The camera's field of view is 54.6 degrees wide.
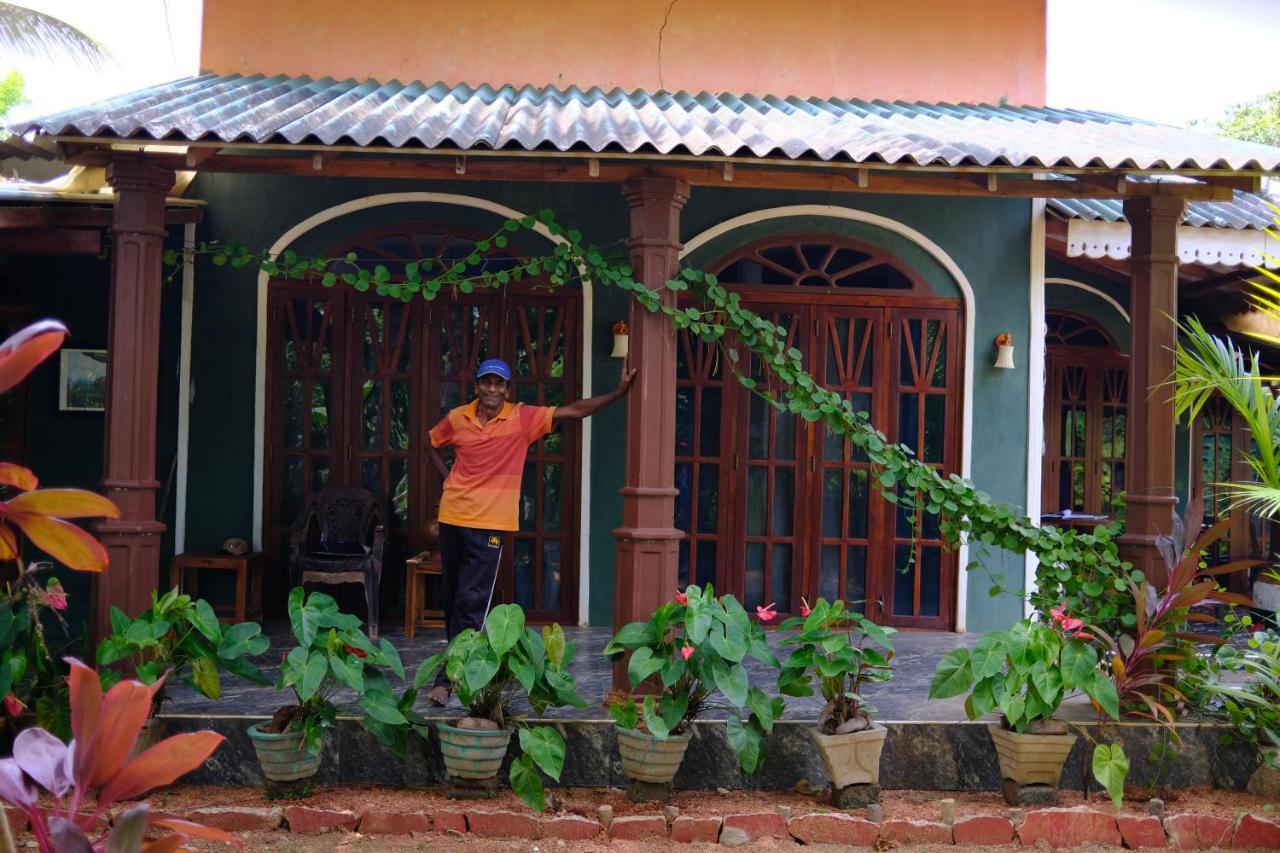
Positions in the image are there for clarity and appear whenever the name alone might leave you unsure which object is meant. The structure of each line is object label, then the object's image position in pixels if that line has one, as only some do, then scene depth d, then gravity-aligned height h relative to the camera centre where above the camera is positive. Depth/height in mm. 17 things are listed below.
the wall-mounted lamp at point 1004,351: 8180 +748
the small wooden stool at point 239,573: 7648 -777
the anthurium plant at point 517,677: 5293 -961
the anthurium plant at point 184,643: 5301 -838
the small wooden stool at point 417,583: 7773 -821
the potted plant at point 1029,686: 5461 -978
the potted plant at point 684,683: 5363 -974
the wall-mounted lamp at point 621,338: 8047 +774
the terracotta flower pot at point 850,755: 5492 -1300
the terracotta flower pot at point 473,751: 5375 -1291
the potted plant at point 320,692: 5281 -1041
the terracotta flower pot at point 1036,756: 5539 -1305
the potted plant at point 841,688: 5477 -1014
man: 6176 -141
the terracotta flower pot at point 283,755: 5344 -1318
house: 8055 +711
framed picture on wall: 8102 +422
